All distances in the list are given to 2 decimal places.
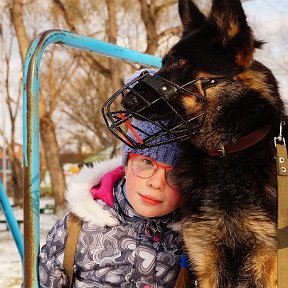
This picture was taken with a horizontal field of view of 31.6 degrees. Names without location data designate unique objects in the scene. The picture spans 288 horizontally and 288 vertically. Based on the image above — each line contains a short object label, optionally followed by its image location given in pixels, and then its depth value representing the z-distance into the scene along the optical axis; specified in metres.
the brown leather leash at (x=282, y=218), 1.97
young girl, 2.36
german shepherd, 2.05
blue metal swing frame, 2.18
